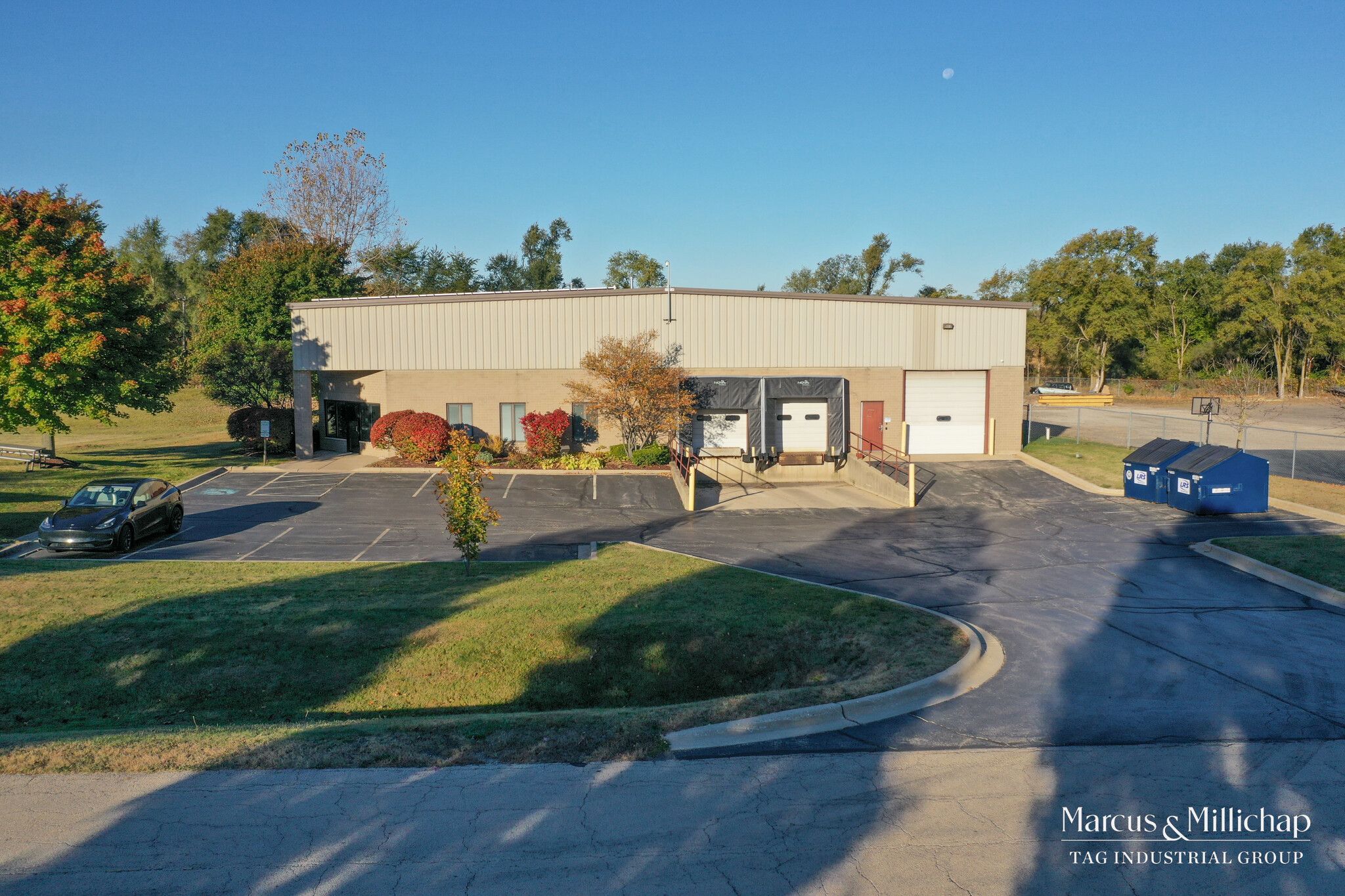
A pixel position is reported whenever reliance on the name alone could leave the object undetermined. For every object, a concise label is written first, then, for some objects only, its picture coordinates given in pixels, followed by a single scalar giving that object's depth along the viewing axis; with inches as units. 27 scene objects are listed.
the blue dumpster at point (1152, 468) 945.5
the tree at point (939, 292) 2822.3
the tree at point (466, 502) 587.2
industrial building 1240.8
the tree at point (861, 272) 2999.5
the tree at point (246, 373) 1466.5
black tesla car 684.1
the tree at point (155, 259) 3065.9
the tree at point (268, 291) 1550.2
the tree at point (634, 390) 1179.3
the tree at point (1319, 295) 2375.7
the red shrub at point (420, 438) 1165.7
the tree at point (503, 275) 2844.5
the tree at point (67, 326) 970.1
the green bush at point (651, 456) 1181.7
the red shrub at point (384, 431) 1205.1
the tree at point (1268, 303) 2472.9
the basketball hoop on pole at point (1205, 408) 1061.3
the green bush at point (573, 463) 1176.2
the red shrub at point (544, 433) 1185.4
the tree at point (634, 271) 3011.8
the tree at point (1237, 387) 1697.0
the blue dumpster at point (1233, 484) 887.1
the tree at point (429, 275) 2677.2
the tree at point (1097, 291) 2792.8
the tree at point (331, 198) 2213.3
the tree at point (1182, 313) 2864.2
